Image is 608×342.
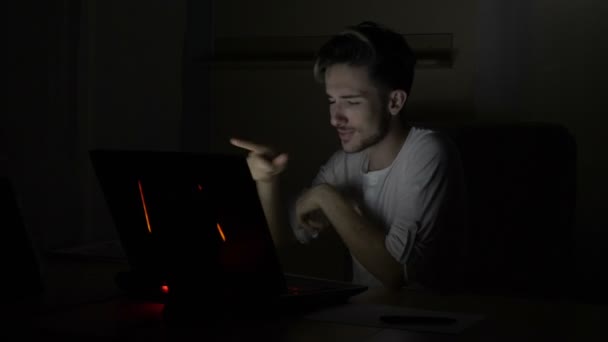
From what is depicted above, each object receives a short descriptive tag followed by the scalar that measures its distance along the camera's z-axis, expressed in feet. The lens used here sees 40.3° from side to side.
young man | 6.55
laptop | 4.23
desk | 3.99
